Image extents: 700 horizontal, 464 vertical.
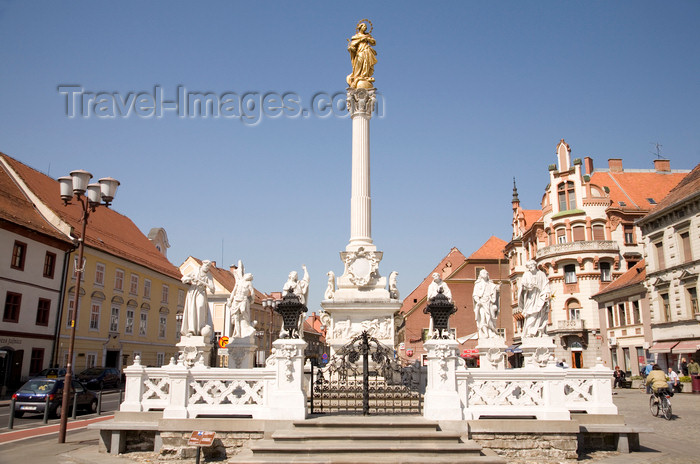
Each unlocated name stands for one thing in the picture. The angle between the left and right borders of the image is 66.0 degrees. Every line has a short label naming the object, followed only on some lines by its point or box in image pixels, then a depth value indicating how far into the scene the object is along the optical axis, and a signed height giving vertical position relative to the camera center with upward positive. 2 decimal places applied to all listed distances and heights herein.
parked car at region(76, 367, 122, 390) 27.90 -1.65
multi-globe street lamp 13.63 +3.91
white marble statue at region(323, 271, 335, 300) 20.44 +2.23
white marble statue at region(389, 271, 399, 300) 20.72 +2.25
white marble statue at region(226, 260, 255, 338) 16.25 +1.15
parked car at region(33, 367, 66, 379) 25.00 -1.25
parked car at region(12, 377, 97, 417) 18.34 -1.73
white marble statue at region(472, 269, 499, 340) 16.28 +1.26
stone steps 9.49 -1.76
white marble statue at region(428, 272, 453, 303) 15.13 +1.84
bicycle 17.20 -1.75
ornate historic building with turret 43.75 +9.32
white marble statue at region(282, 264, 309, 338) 17.87 +2.15
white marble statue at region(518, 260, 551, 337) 13.75 +1.24
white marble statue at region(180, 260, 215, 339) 14.24 +1.05
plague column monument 19.89 +3.47
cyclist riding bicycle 17.50 -1.01
